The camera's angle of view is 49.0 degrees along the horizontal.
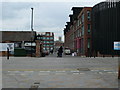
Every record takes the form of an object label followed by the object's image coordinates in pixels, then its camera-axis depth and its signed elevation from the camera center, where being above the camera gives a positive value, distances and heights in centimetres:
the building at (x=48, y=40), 9481 +548
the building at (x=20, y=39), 2266 +188
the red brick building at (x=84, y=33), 3211 +381
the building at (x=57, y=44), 9908 +270
